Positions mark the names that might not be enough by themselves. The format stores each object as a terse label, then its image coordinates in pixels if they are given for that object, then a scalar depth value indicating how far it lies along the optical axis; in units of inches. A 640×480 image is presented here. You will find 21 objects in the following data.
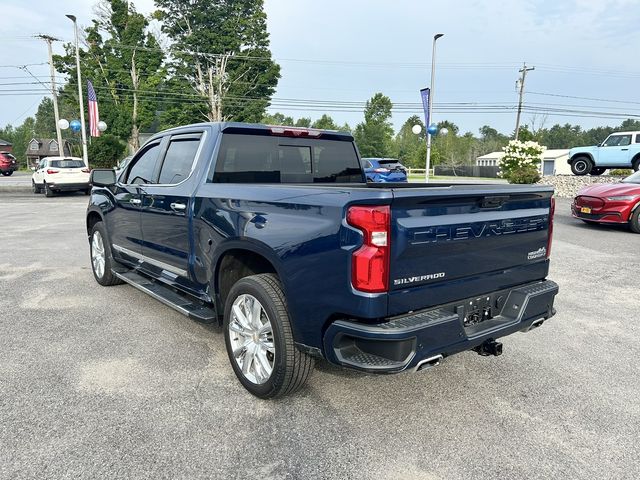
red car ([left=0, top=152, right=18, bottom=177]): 1632.6
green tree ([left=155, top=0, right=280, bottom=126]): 1715.1
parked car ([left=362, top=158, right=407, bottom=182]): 831.5
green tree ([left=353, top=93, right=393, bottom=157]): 2679.6
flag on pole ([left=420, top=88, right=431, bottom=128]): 903.7
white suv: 778.2
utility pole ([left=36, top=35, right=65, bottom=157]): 1309.1
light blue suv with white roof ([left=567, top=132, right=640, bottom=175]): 733.3
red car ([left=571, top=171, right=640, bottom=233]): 419.5
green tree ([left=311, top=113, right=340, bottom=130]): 3355.3
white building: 2659.9
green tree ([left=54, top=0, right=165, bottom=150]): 1683.1
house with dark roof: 3300.9
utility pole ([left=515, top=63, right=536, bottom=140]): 1730.9
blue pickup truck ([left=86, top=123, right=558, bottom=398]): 96.6
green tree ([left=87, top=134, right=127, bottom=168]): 1358.3
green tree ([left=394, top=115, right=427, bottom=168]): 2874.0
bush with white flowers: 909.8
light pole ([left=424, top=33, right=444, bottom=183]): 910.4
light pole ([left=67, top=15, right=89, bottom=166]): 1042.7
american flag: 1003.3
